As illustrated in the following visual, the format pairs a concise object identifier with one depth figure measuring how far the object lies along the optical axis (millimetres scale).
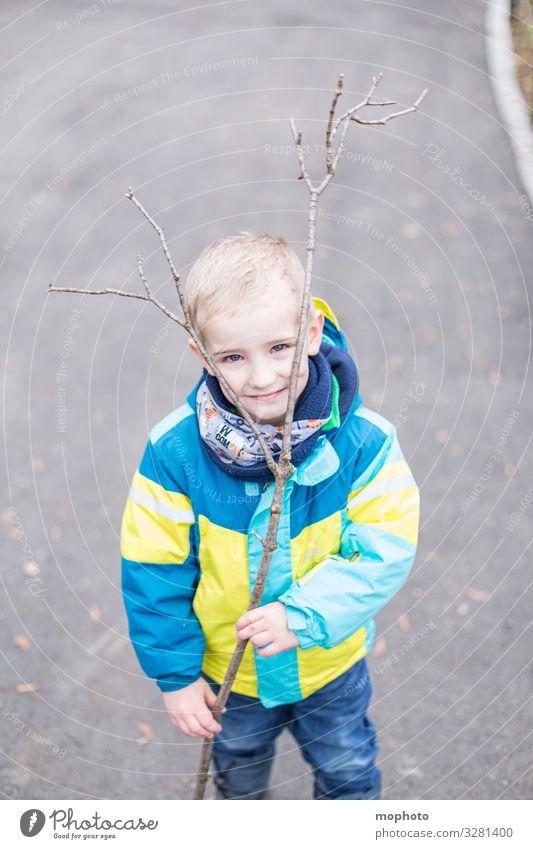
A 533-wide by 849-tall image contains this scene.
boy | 1860
